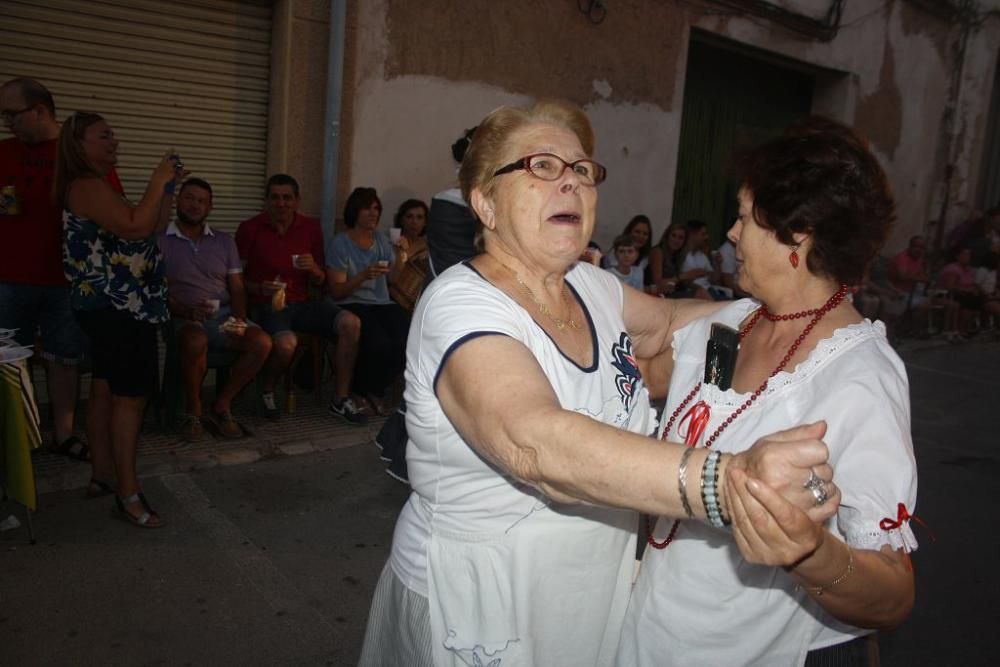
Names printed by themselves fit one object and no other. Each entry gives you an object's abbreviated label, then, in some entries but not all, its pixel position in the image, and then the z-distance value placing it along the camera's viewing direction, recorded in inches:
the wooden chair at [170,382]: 215.0
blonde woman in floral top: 151.3
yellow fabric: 151.3
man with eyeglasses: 179.6
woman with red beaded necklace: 61.3
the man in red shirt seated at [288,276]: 240.1
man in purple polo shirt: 213.6
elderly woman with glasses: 54.8
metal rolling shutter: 228.1
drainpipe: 259.6
